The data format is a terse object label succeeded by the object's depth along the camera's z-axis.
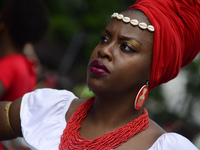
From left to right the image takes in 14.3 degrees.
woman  1.83
